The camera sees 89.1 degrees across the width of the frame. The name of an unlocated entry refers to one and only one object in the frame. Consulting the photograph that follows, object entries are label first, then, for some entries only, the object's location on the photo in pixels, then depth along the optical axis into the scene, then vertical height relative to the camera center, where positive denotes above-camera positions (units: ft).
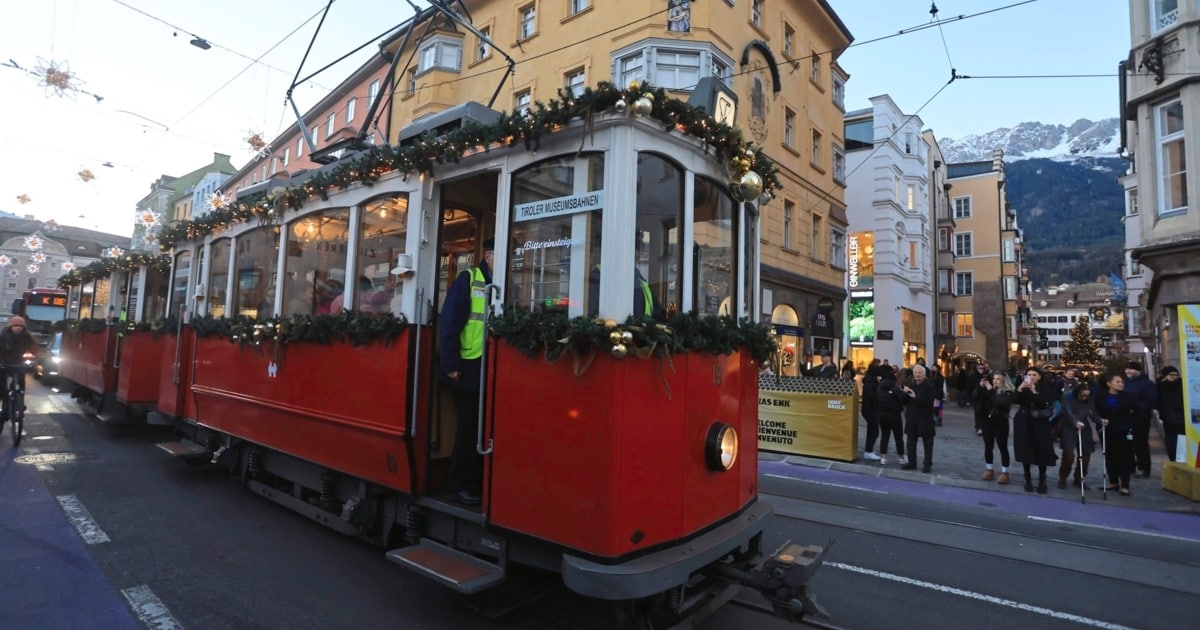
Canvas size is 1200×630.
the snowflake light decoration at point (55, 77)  28.68 +12.16
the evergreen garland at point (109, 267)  29.09 +3.83
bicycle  27.58 -2.94
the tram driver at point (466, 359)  12.66 -0.23
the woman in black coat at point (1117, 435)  27.73 -3.08
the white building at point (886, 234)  85.61 +19.09
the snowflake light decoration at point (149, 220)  42.43 +8.42
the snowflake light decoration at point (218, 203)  22.15 +5.25
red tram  9.82 -0.26
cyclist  27.99 -0.57
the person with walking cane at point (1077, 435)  27.48 -3.10
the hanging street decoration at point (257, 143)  38.08 +12.50
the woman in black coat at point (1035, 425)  27.66 -2.71
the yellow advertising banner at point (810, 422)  34.63 -3.75
